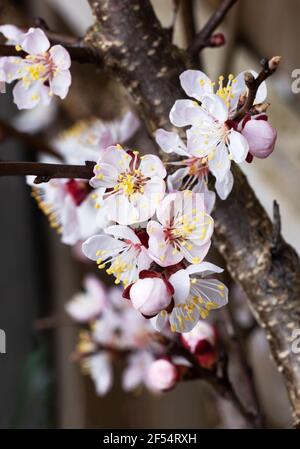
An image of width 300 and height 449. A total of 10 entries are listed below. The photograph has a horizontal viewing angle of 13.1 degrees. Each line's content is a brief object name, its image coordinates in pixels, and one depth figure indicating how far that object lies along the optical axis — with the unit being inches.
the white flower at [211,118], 17.0
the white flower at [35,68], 18.1
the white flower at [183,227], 16.9
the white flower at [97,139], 20.6
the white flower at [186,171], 17.6
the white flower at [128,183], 17.0
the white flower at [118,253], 17.2
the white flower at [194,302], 17.1
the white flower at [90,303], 27.7
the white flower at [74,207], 20.4
